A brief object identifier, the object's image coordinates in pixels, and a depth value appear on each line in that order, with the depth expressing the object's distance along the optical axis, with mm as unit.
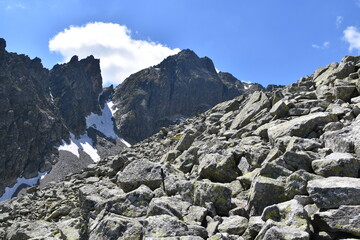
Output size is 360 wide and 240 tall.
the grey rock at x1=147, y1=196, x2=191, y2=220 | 10547
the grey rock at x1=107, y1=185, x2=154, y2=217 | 11383
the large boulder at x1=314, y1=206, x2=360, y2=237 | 7484
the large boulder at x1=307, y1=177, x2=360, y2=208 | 8250
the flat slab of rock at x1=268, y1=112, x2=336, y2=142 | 15820
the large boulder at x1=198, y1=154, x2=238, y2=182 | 14680
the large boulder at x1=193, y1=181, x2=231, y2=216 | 11320
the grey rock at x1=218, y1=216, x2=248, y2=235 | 9055
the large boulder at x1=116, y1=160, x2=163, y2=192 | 14594
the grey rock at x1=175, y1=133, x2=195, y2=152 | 26734
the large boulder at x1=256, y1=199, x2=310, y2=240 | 7246
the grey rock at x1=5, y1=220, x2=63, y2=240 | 13159
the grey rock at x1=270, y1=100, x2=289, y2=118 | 20781
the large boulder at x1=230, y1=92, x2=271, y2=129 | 25578
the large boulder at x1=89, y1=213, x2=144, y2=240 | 9320
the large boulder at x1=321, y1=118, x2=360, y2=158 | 11586
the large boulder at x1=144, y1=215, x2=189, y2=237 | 8805
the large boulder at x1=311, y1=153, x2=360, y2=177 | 10047
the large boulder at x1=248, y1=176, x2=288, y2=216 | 10047
